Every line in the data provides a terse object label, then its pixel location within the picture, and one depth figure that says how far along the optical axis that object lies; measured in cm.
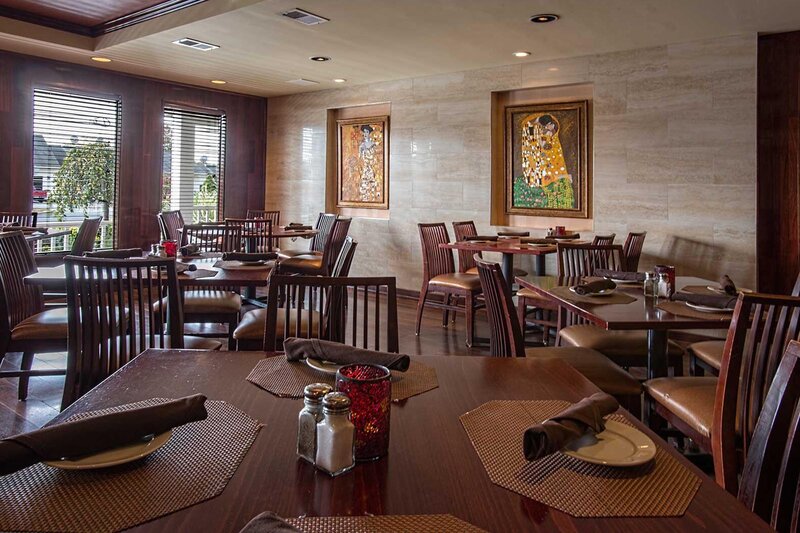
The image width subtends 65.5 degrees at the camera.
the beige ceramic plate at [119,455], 94
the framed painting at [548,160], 610
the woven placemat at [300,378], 137
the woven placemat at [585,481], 89
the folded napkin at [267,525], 72
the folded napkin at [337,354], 141
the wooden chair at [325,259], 530
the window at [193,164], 779
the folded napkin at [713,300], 235
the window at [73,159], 659
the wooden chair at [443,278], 502
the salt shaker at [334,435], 96
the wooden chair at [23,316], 305
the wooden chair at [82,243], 532
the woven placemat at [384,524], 81
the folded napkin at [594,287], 265
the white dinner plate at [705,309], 236
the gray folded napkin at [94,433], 91
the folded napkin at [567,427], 98
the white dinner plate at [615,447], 102
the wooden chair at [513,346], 234
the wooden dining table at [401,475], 85
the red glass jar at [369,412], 102
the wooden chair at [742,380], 180
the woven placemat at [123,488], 82
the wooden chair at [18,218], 577
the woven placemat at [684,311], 229
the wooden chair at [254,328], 308
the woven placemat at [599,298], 257
